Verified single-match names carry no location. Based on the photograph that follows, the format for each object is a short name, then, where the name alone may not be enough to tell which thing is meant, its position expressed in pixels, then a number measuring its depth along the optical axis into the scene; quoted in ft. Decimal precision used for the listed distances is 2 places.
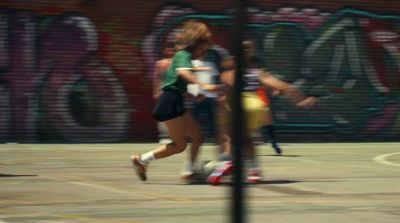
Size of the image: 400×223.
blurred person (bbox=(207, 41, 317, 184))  56.70
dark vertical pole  19.16
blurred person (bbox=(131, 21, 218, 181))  56.13
